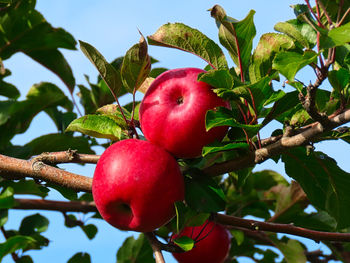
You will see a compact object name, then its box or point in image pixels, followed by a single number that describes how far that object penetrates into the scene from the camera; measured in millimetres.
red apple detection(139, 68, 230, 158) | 924
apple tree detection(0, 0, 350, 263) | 896
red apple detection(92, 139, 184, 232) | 917
